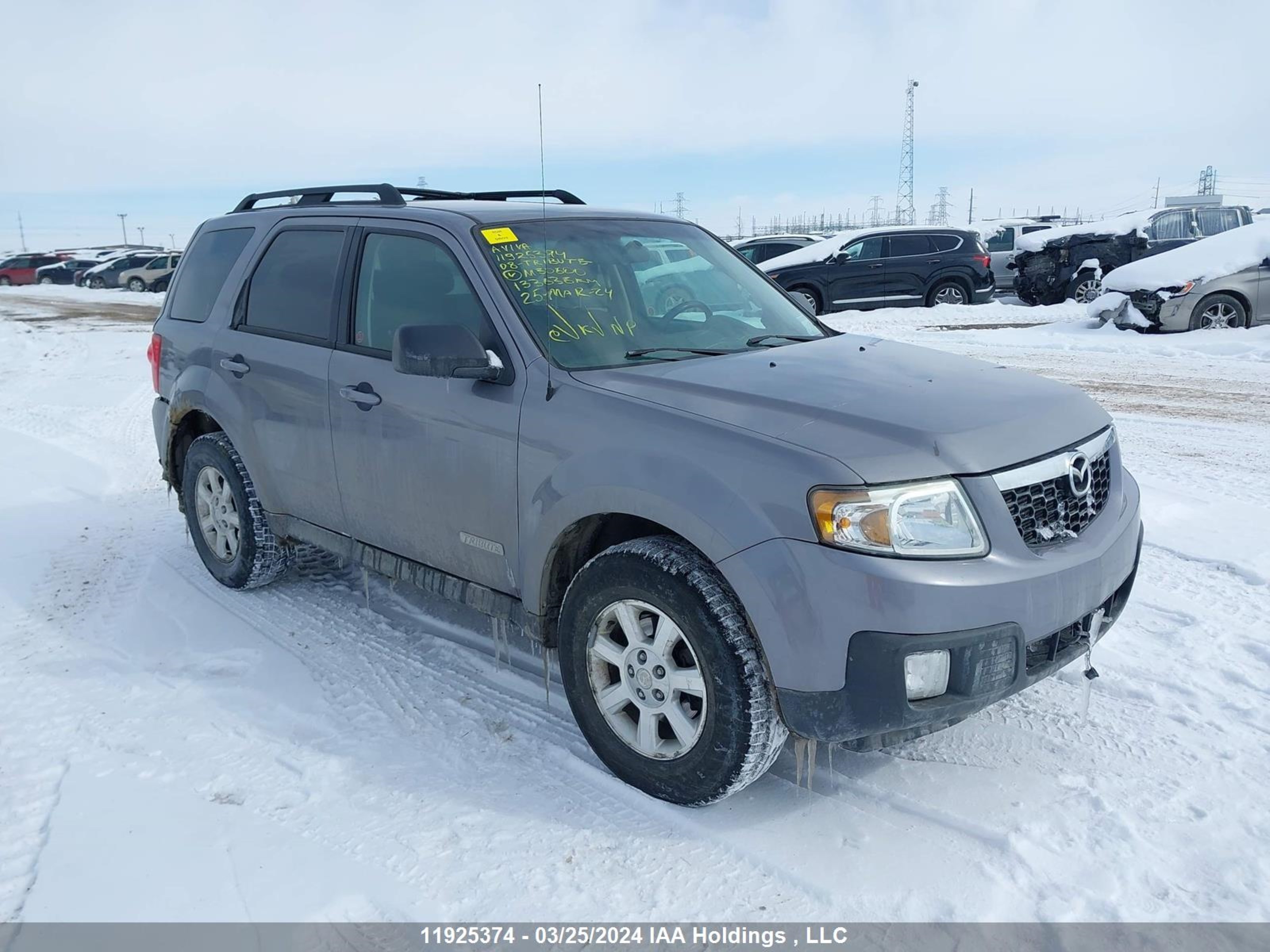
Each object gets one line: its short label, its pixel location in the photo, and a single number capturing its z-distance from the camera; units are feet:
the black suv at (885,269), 58.90
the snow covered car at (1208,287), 41.01
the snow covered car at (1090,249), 59.00
